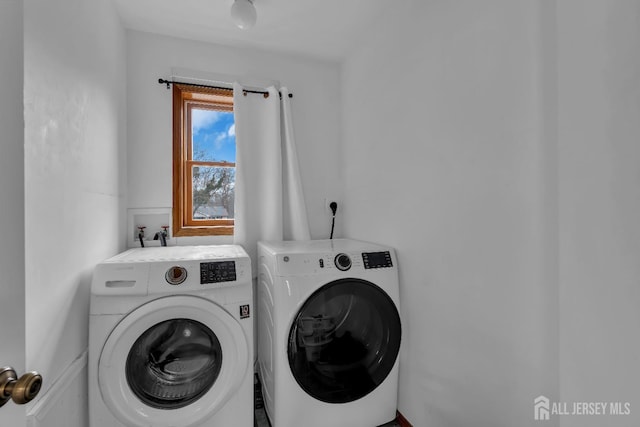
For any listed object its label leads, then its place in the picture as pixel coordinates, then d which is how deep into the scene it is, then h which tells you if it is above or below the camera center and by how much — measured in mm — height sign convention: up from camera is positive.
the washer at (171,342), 1173 -593
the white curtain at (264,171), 2008 +333
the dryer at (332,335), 1320 -638
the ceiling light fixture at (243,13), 1555 +1150
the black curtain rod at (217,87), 1927 +944
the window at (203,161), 2018 +422
